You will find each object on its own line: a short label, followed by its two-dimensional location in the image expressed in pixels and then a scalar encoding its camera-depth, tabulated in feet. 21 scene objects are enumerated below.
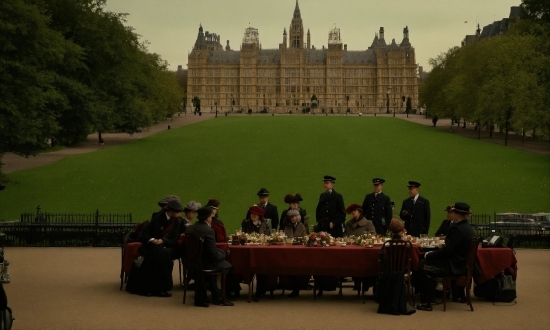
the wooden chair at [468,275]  50.49
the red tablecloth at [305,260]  51.78
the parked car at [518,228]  85.56
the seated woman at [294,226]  59.36
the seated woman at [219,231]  54.39
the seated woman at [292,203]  62.95
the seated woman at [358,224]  57.82
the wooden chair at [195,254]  51.62
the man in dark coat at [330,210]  66.95
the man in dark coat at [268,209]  65.16
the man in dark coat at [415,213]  63.98
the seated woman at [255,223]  59.00
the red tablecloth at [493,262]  53.06
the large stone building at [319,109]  632.79
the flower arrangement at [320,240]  52.80
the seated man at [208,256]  51.37
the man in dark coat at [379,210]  66.03
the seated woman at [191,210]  54.03
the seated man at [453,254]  50.55
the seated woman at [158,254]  54.80
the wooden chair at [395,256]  49.52
